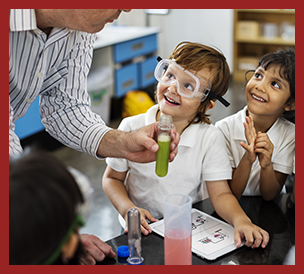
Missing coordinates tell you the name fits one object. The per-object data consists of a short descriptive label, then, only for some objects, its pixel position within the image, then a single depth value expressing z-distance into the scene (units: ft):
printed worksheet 3.91
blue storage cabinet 15.47
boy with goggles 4.97
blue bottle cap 3.83
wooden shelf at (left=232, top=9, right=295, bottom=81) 19.75
